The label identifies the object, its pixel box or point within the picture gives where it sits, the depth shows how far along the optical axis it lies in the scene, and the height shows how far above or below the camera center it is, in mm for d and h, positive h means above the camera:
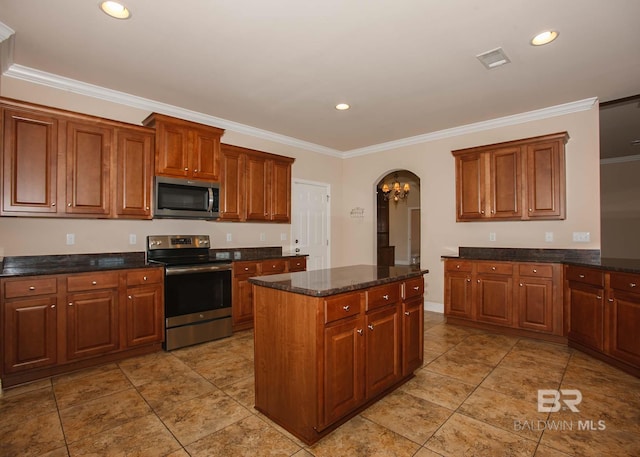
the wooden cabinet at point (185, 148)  3627 +964
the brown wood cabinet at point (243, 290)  4109 -738
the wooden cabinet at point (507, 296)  3771 -806
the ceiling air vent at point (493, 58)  2818 +1525
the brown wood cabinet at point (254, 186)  4371 +645
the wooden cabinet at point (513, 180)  3943 +651
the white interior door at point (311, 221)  5598 +169
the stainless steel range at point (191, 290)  3547 -669
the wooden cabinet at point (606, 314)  2891 -805
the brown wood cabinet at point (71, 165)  2852 +635
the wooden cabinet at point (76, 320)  2695 -804
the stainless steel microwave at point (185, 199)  3646 +379
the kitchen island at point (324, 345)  1943 -739
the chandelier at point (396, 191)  6593 +869
